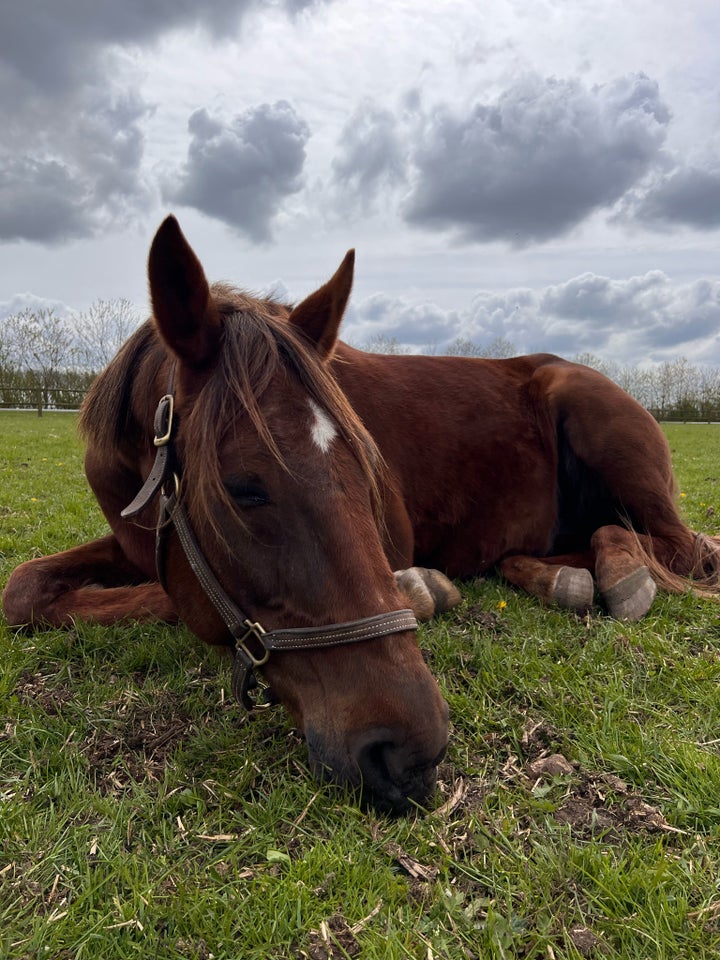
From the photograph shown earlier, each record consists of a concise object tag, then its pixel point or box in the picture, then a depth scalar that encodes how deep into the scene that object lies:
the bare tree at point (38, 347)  37.09
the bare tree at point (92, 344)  40.28
